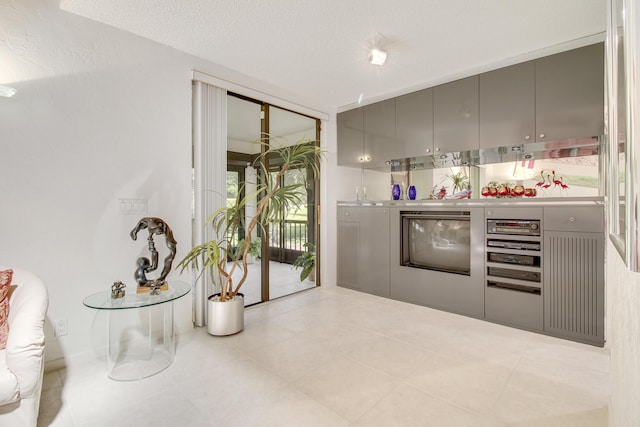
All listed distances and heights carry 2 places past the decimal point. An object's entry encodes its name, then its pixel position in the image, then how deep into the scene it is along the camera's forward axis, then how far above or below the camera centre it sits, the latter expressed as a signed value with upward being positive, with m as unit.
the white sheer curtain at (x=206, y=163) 2.95 +0.49
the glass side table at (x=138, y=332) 2.07 -1.00
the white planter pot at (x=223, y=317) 2.68 -0.93
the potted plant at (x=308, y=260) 4.32 -0.69
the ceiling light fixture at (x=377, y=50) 2.57 +1.44
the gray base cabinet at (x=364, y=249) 3.80 -0.50
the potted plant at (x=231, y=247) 2.67 -0.32
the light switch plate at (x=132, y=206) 2.46 +0.05
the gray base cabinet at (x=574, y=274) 2.43 -0.53
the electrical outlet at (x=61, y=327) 2.18 -0.83
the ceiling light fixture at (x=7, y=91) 1.98 +0.81
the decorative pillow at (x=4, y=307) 1.54 -0.49
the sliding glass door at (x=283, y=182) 3.39 +0.28
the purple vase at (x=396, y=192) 4.00 +0.26
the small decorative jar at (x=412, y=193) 3.88 +0.24
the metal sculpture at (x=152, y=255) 2.30 -0.34
